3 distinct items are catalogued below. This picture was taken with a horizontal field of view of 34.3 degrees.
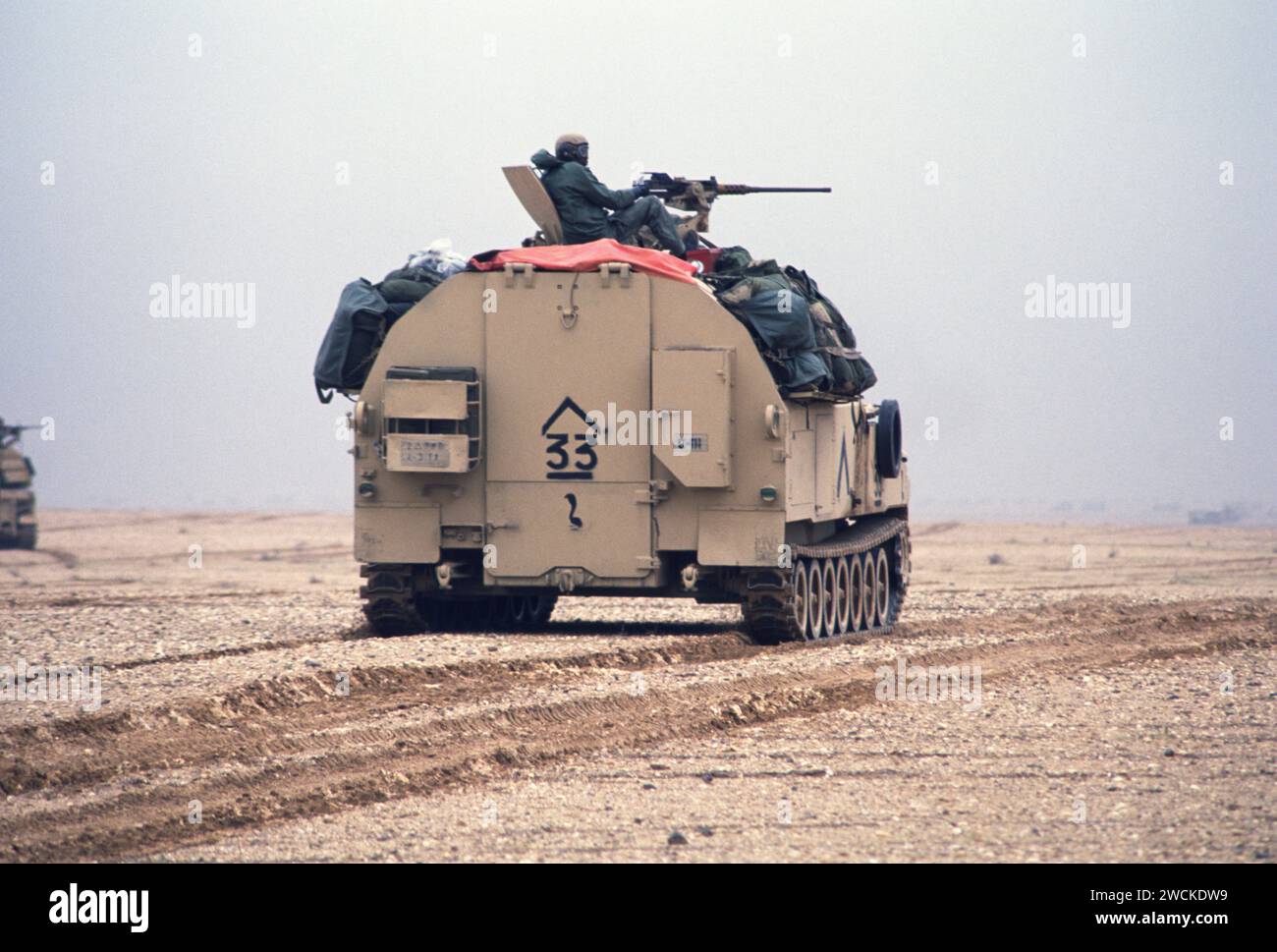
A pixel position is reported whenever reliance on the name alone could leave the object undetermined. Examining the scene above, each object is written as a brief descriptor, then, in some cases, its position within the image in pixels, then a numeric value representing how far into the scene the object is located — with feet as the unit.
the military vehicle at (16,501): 145.69
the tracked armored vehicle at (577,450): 55.77
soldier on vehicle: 61.00
